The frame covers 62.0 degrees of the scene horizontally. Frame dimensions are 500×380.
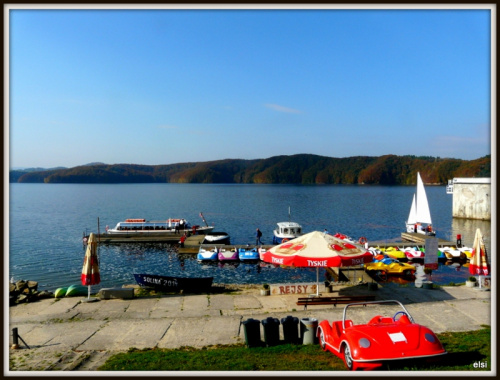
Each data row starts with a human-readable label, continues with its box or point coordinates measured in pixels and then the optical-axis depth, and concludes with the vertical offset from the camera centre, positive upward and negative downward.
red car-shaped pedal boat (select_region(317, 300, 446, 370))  9.27 -3.59
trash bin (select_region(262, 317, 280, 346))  12.30 -4.31
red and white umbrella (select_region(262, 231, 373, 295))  16.96 -2.80
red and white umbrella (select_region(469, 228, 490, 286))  20.14 -3.53
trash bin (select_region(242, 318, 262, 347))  12.12 -4.28
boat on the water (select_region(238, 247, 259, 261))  40.94 -6.76
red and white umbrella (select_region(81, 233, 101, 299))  19.67 -3.89
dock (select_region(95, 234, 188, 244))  54.19 -6.91
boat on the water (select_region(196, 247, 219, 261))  40.81 -6.79
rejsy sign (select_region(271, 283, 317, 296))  19.33 -4.77
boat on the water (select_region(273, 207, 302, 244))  51.10 -5.69
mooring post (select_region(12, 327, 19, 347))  12.48 -4.63
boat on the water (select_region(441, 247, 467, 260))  39.25 -6.32
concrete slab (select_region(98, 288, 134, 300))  19.58 -5.11
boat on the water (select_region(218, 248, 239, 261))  40.84 -6.77
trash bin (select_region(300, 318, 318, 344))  12.30 -4.27
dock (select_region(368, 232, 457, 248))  44.41 -6.20
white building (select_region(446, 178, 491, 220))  74.25 -1.87
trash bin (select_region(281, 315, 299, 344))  12.55 -4.33
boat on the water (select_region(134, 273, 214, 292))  23.03 -5.43
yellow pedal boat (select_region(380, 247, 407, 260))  39.62 -6.31
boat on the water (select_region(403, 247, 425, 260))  40.00 -6.43
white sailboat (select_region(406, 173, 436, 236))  57.19 -3.96
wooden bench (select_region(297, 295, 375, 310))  17.17 -4.71
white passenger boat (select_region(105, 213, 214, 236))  56.50 -6.05
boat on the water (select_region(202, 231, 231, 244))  48.81 -6.22
